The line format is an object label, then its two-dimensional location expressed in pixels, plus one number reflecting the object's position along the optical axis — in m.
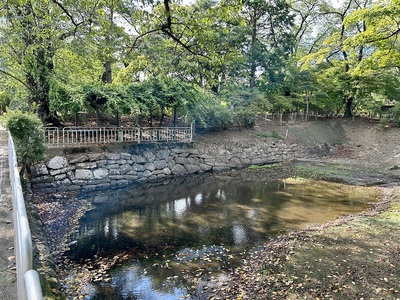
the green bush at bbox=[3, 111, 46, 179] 7.37
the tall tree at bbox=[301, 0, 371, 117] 19.19
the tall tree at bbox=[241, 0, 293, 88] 17.61
